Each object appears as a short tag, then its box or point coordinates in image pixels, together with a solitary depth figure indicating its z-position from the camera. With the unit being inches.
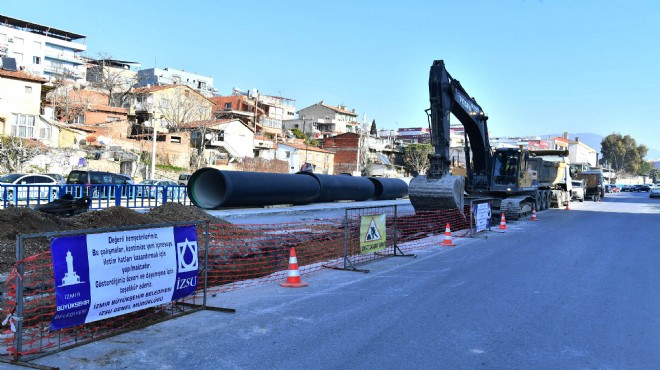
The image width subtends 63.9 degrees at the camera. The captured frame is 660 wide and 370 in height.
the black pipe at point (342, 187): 1118.4
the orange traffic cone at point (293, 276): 345.4
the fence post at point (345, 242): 412.6
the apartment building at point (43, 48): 2765.7
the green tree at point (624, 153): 5531.5
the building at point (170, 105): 2427.4
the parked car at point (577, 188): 1705.2
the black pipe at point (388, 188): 1379.2
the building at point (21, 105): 1503.4
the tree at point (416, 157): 3105.3
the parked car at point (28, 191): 670.5
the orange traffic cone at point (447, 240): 577.3
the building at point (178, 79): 3833.7
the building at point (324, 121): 3939.5
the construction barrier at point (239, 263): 212.4
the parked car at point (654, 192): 2318.3
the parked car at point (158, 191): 845.8
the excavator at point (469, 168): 711.1
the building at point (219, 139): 2213.0
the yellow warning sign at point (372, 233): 428.5
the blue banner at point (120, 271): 202.8
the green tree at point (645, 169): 6484.3
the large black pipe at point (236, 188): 849.5
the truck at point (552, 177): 1186.0
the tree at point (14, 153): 1243.8
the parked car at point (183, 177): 1519.2
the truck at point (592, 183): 1891.0
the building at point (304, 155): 2598.4
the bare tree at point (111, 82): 2581.2
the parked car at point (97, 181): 764.0
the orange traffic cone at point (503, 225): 762.2
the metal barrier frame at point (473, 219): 673.6
